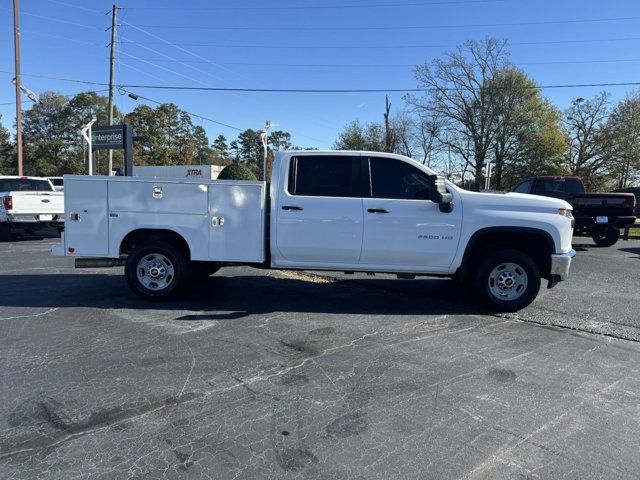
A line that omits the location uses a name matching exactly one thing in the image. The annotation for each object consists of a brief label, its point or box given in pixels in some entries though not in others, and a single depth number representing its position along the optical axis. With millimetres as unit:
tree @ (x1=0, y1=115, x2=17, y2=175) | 69875
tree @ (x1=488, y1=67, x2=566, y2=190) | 37281
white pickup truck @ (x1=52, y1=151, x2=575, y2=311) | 6242
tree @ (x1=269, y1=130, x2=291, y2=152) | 102262
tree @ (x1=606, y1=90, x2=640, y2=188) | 39094
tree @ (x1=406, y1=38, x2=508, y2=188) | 38438
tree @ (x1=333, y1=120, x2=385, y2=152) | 49656
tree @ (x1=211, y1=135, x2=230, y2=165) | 101188
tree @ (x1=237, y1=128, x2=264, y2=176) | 95388
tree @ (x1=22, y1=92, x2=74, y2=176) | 63625
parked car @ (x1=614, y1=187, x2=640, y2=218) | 26016
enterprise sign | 12953
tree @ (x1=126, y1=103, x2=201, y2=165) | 69312
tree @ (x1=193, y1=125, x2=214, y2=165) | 88188
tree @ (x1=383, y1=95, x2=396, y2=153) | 42844
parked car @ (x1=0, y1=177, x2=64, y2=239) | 13656
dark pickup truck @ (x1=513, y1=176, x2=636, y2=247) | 13633
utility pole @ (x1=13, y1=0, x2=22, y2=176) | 26078
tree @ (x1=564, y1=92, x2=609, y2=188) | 40438
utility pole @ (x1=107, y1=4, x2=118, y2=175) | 27656
